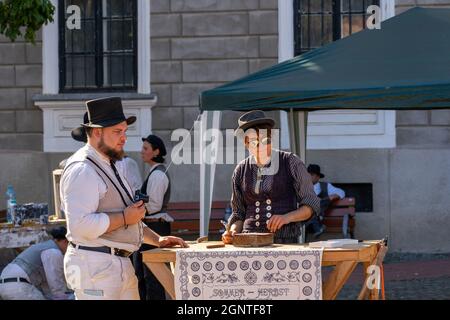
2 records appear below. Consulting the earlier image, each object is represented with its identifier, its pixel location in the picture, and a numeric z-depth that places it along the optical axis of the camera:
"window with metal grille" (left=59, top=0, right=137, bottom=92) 15.04
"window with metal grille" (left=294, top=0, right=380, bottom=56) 14.70
